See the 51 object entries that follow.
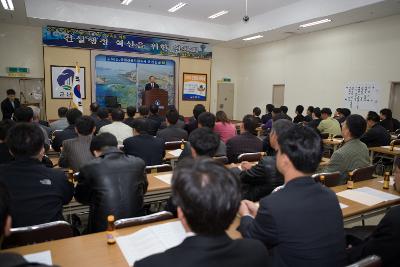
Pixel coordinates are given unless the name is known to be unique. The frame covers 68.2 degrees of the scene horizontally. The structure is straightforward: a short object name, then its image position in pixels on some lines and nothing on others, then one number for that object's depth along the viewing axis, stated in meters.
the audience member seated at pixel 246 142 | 4.15
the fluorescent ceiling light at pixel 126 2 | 8.95
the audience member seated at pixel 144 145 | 3.65
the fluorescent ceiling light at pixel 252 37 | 11.12
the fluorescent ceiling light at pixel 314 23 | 8.70
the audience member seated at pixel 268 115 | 8.92
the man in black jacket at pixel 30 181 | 1.86
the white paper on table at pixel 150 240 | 1.59
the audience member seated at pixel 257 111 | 8.57
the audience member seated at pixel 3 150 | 2.98
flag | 7.35
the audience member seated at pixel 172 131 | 5.04
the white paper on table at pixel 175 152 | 4.37
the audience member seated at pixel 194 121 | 6.11
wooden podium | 9.96
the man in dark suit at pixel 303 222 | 1.38
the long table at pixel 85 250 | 1.50
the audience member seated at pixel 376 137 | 5.96
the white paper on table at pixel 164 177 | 2.93
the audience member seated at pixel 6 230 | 0.95
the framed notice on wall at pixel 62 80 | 9.84
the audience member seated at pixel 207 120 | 4.52
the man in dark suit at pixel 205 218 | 0.97
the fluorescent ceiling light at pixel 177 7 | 9.30
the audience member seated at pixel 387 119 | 7.31
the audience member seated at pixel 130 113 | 6.10
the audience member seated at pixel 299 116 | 8.61
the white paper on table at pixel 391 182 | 3.03
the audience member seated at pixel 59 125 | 5.59
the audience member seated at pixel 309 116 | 8.78
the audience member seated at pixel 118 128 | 4.73
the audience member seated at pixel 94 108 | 6.76
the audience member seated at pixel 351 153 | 3.28
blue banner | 9.72
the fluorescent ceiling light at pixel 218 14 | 10.01
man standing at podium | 10.70
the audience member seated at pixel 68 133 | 4.20
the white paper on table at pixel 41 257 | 1.48
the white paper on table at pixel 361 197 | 2.50
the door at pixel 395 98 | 8.17
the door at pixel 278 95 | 11.73
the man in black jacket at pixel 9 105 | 8.68
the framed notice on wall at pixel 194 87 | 12.18
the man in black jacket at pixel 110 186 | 2.19
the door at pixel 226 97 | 13.48
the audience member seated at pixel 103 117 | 5.51
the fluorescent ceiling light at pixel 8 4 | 7.11
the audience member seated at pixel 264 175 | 2.65
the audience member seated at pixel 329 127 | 7.17
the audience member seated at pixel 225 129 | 5.53
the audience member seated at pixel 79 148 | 3.21
